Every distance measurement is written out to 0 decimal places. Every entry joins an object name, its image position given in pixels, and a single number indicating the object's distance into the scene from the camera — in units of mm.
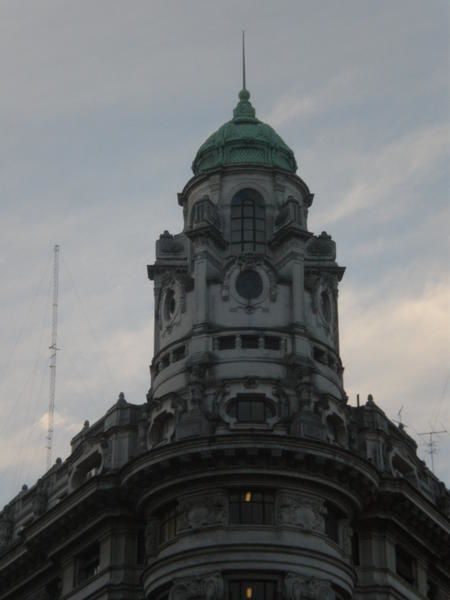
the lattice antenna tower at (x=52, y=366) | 116375
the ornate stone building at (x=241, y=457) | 78375
